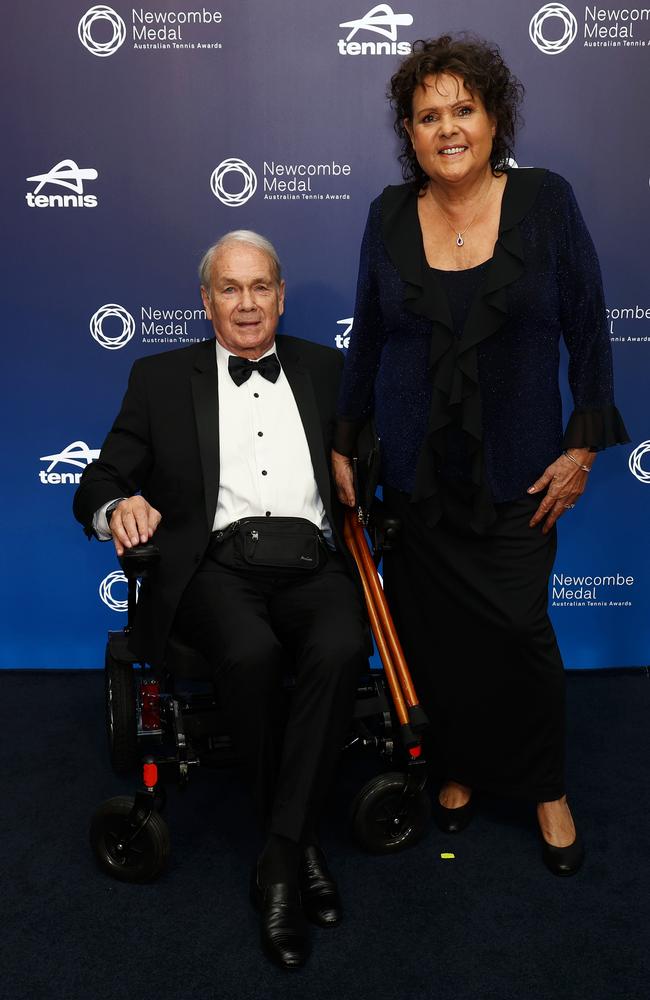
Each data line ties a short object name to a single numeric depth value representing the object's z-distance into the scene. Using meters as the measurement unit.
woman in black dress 2.30
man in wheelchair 2.35
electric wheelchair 2.44
